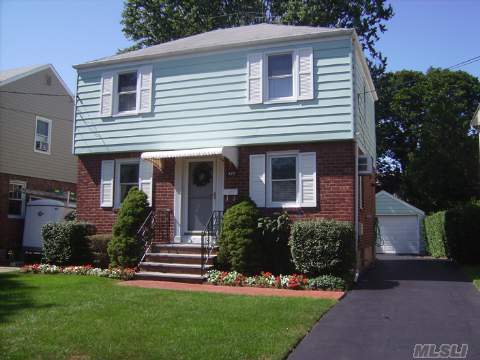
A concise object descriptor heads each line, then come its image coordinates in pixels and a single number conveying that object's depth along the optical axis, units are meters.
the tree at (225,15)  24.56
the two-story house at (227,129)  11.49
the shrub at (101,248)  12.59
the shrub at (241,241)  10.82
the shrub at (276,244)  11.25
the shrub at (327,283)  9.72
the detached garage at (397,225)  25.33
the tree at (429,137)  25.20
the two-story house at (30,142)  18.14
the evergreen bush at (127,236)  11.87
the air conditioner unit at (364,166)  12.04
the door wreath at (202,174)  12.88
